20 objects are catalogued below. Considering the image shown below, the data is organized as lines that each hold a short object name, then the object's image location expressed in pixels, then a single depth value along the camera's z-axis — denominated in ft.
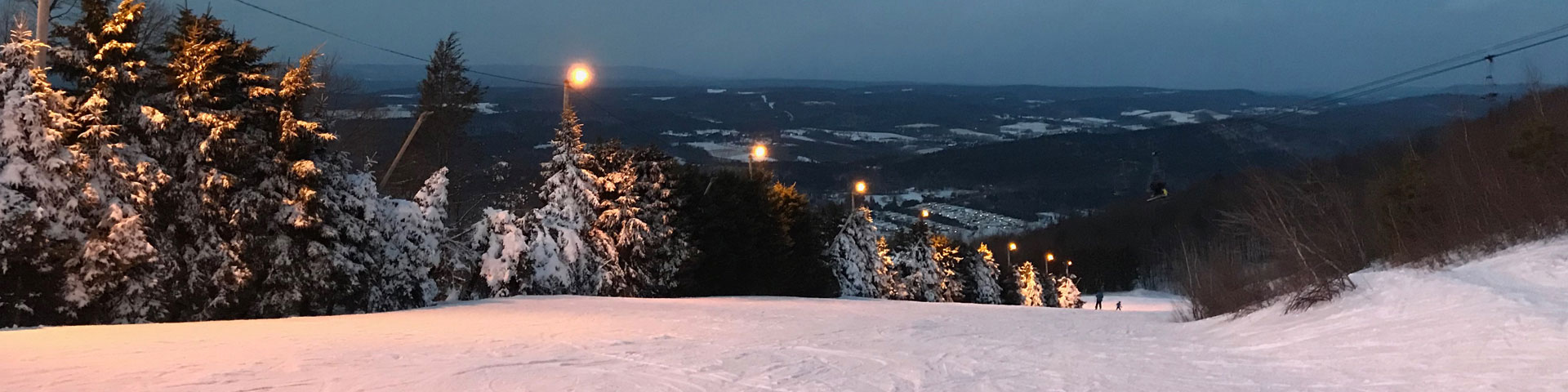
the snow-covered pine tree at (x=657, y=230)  110.83
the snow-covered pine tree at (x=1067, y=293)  306.76
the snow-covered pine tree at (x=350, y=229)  63.26
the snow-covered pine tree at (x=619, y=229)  105.70
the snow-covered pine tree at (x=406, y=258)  69.62
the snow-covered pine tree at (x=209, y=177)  57.41
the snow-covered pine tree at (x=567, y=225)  95.14
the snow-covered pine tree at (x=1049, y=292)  310.04
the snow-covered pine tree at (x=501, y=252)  91.56
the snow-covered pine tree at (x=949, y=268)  213.34
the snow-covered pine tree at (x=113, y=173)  50.11
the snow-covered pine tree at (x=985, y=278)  245.86
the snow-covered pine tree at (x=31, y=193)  46.47
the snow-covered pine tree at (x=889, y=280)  176.86
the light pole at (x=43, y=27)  49.26
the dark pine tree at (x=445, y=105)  156.76
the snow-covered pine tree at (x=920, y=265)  195.62
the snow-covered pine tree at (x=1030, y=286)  283.28
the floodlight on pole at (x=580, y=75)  81.25
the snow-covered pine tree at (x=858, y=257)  168.76
